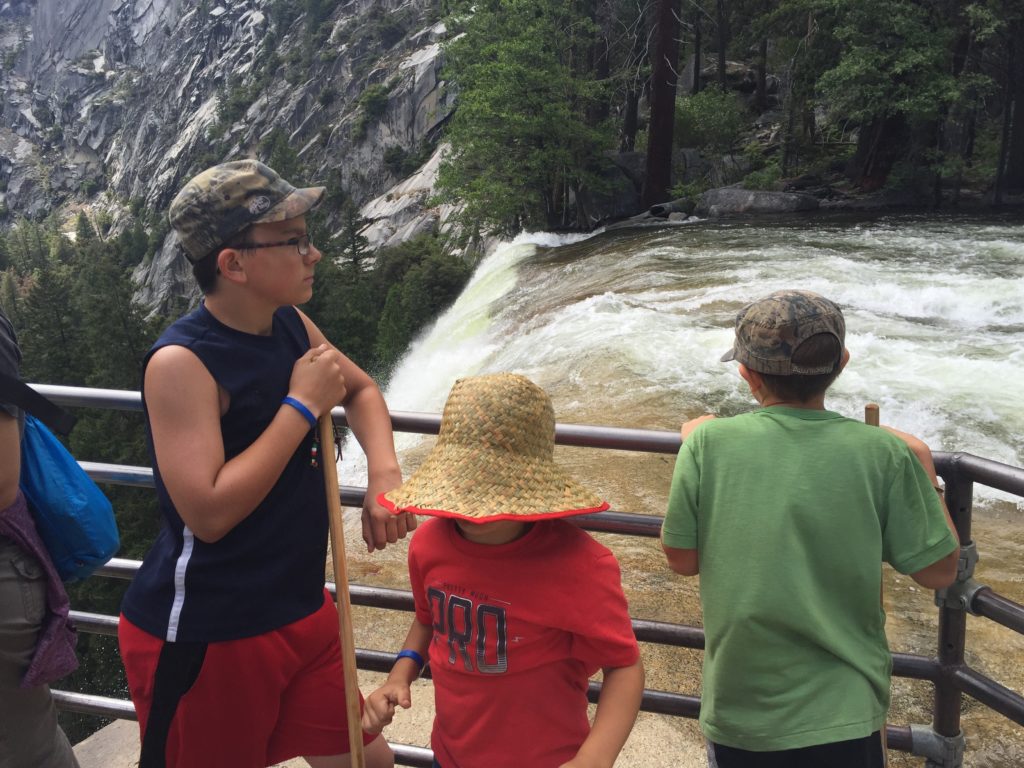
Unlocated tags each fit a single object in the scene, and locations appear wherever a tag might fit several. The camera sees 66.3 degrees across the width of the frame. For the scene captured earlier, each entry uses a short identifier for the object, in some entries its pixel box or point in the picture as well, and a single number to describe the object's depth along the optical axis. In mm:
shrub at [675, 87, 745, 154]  23969
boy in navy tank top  1449
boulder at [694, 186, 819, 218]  19328
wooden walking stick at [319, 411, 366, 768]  1550
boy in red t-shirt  1442
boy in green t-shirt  1530
